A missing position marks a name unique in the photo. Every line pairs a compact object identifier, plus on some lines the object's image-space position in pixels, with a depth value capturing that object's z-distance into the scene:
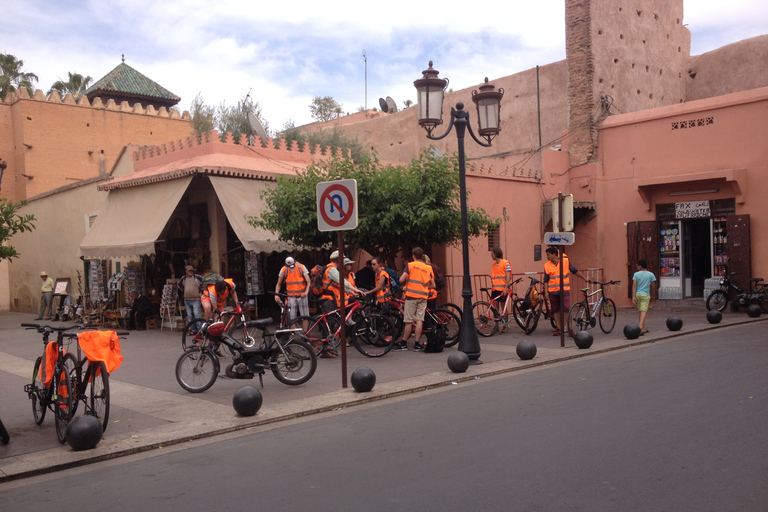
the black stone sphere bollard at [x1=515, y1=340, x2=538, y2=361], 10.65
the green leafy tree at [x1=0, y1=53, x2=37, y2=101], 41.09
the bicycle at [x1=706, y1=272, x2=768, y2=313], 17.38
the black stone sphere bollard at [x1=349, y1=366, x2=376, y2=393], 8.34
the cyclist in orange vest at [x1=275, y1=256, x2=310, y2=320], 13.03
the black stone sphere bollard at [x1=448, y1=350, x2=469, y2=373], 9.59
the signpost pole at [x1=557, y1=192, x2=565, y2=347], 11.77
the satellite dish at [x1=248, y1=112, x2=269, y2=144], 20.22
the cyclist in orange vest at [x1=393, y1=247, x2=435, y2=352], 11.61
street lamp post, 10.52
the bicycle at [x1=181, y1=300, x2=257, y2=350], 9.78
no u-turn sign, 8.34
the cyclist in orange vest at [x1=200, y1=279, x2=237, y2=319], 12.49
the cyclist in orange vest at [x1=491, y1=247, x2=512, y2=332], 14.17
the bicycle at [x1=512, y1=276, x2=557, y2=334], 14.13
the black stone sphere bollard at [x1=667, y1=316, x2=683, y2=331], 13.90
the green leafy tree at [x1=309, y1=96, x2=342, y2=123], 44.31
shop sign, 19.02
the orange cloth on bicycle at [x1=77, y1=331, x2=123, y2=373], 6.28
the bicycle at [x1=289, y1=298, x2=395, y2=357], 11.55
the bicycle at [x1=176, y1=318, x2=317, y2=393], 8.79
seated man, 17.52
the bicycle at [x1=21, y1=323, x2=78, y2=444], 6.53
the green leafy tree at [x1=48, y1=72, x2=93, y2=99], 43.09
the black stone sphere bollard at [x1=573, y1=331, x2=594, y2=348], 11.58
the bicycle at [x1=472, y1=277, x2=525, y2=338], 14.17
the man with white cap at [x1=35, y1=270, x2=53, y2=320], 21.97
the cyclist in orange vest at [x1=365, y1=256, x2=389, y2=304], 12.23
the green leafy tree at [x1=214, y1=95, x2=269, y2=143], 29.83
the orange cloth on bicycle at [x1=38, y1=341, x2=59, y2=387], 6.69
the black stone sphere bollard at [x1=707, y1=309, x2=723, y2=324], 15.07
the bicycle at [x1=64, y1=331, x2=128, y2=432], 6.30
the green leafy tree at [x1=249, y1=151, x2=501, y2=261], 13.82
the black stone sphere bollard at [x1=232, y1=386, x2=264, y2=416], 7.24
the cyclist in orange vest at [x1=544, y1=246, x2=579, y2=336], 13.78
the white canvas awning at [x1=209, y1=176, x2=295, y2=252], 15.10
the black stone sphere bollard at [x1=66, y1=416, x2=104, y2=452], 6.07
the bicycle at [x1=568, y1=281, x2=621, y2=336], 13.58
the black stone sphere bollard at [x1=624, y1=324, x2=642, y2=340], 12.91
